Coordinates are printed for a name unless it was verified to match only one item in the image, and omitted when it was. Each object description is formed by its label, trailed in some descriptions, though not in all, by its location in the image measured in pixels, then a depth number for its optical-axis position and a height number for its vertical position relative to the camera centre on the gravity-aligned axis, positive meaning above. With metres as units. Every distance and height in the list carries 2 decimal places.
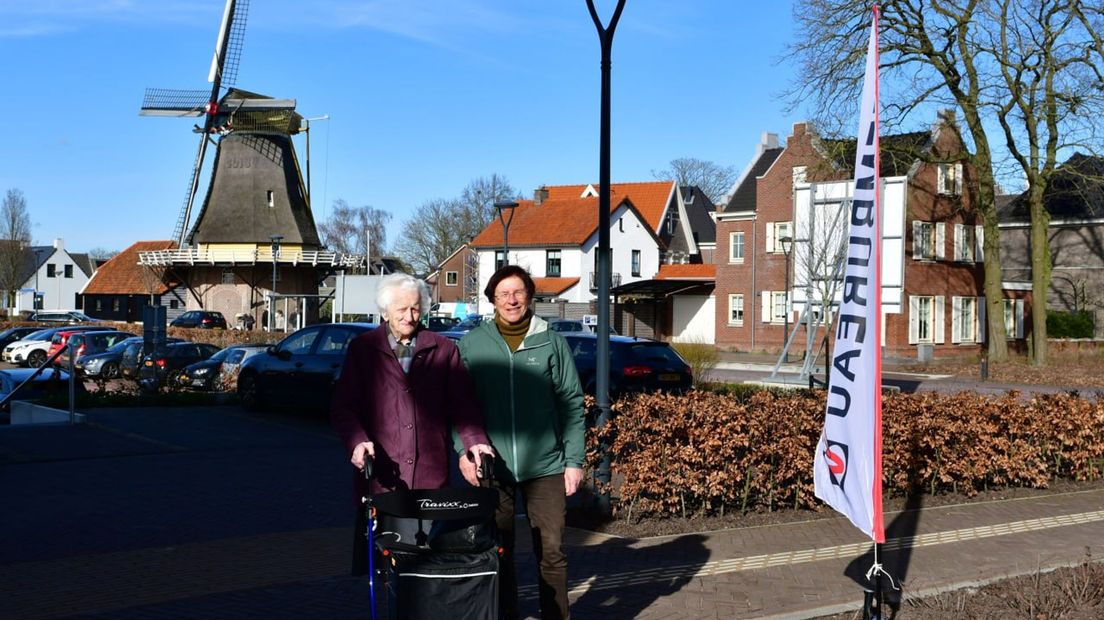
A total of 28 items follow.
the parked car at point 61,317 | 62.45 +0.09
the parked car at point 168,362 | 23.84 -1.06
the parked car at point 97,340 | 35.47 -0.69
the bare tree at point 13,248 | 85.81 +5.44
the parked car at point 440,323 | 39.74 -0.17
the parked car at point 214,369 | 25.16 -1.15
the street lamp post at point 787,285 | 46.38 +1.39
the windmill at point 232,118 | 57.47 +10.36
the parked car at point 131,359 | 29.34 -1.09
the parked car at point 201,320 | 55.75 -0.08
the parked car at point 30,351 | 38.88 -1.13
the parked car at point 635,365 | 19.39 -0.81
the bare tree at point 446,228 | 83.88 +6.83
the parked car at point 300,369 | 17.89 -0.83
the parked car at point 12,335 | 43.44 -0.65
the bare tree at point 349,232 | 109.81 +8.55
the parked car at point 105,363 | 31.70 -1.28
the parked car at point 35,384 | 19.66 -1.26
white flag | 5.83 -0.20
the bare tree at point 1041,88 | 33.00 +6.93
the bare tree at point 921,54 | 33.91 +8.13
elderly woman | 4.98 -0.36
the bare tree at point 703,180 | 87.88 +11.06
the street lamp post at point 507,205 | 37.19 +3.79
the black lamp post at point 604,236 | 9.58 +0.71
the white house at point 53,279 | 102.44 +3.67
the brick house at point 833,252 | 37.81 +2.85
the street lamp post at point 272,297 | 52.34 +0.94
